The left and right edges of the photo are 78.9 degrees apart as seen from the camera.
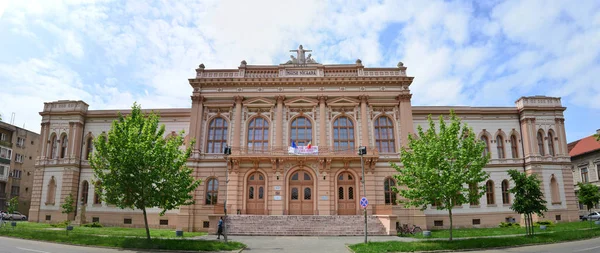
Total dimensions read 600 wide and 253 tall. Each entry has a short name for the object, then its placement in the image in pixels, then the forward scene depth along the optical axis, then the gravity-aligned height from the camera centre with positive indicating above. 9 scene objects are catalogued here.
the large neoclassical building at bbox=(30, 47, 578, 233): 34.03 +5.26
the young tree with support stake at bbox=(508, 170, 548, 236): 23.92 +0.16
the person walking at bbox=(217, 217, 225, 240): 26.00 -2.25
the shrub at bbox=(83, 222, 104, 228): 34.38 -2.56
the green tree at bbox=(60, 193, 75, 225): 34.88 -0.81
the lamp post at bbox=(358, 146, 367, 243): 24.34 +3.11
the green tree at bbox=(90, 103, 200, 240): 21.06 +1.72
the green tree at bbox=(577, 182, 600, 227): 38.25 +0.25
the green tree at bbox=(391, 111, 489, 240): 22.08 +1.77
